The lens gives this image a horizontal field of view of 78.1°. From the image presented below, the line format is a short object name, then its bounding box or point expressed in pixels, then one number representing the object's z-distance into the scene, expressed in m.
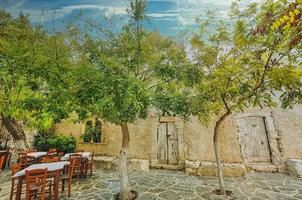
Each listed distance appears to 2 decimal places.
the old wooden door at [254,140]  9.09
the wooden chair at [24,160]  6.73
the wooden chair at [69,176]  5.59
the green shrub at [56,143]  10.66
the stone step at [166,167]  9.24
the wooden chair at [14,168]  5.03
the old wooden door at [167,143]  9.98
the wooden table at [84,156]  7.05
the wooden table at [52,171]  4.60
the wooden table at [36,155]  7.47
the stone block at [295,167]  7.76
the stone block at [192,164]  8.19
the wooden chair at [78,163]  6.26
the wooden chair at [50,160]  6.07
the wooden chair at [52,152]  7.67
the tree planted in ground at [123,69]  3.81
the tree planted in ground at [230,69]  4.56
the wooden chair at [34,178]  4.21
